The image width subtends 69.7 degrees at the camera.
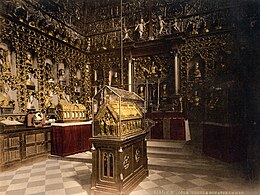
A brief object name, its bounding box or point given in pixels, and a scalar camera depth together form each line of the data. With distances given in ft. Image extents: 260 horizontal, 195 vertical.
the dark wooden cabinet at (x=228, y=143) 16.60
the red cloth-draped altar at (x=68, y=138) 20.83
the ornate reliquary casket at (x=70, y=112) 22.09
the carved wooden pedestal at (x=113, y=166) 11.18
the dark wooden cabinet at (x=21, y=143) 16.80
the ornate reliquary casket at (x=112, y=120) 11.63
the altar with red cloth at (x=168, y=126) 22.26
